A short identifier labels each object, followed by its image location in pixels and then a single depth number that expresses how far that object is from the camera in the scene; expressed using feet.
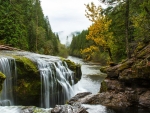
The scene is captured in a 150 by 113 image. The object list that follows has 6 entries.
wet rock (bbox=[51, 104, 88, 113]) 37.45
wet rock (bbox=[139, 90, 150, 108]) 46.06
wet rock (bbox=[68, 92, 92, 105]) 53.51
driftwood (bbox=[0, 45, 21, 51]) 83.87
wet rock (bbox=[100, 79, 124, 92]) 53.33
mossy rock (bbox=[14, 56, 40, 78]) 56.08
